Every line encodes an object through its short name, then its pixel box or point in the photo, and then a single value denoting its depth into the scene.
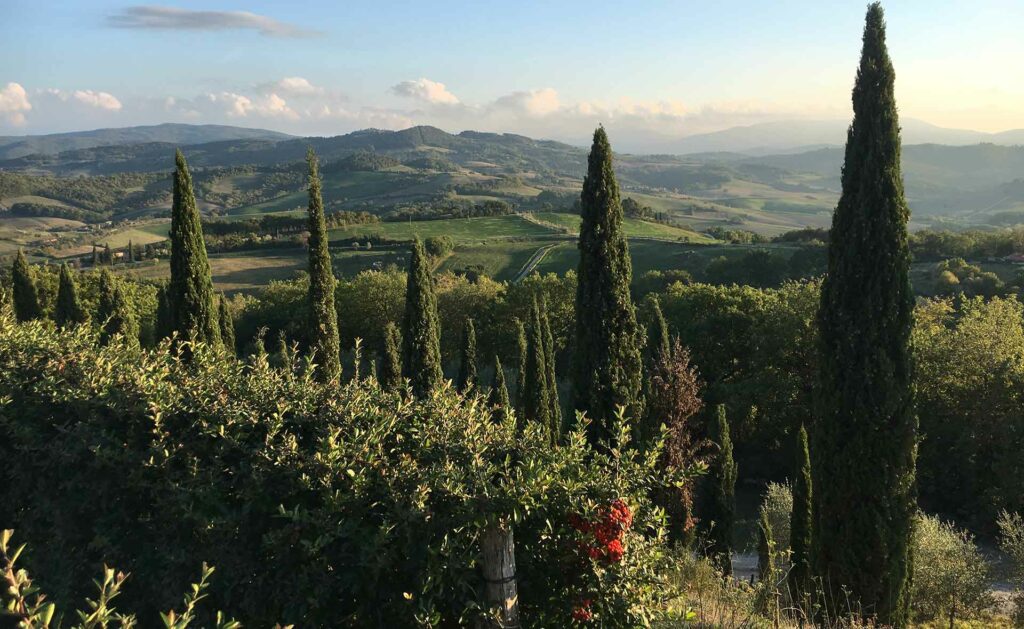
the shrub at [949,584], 13.55
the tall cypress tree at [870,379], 11.28
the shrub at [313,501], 4.43
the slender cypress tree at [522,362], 29.35
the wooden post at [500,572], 4.42
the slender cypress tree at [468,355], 27.50
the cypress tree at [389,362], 25.94
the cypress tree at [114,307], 31.19
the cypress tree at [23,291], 33.09
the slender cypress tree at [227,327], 30.53
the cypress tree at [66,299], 32.62
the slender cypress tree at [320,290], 20.08
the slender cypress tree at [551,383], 26.28
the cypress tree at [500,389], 23.42
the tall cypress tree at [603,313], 14.49
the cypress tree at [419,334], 20.56
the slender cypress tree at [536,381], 24.15
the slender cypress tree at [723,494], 19.05
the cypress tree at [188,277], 17.20
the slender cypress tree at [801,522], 14.79
